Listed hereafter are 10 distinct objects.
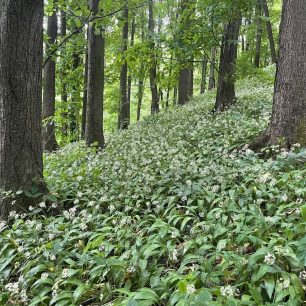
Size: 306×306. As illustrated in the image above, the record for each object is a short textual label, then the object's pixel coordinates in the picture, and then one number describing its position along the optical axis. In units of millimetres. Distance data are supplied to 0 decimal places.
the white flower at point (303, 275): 2458
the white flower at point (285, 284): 2386
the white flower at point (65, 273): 2925
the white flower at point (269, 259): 2469
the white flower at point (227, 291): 2256
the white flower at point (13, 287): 2805
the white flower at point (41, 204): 4411
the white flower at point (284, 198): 3395
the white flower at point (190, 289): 2346
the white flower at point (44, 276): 3041
